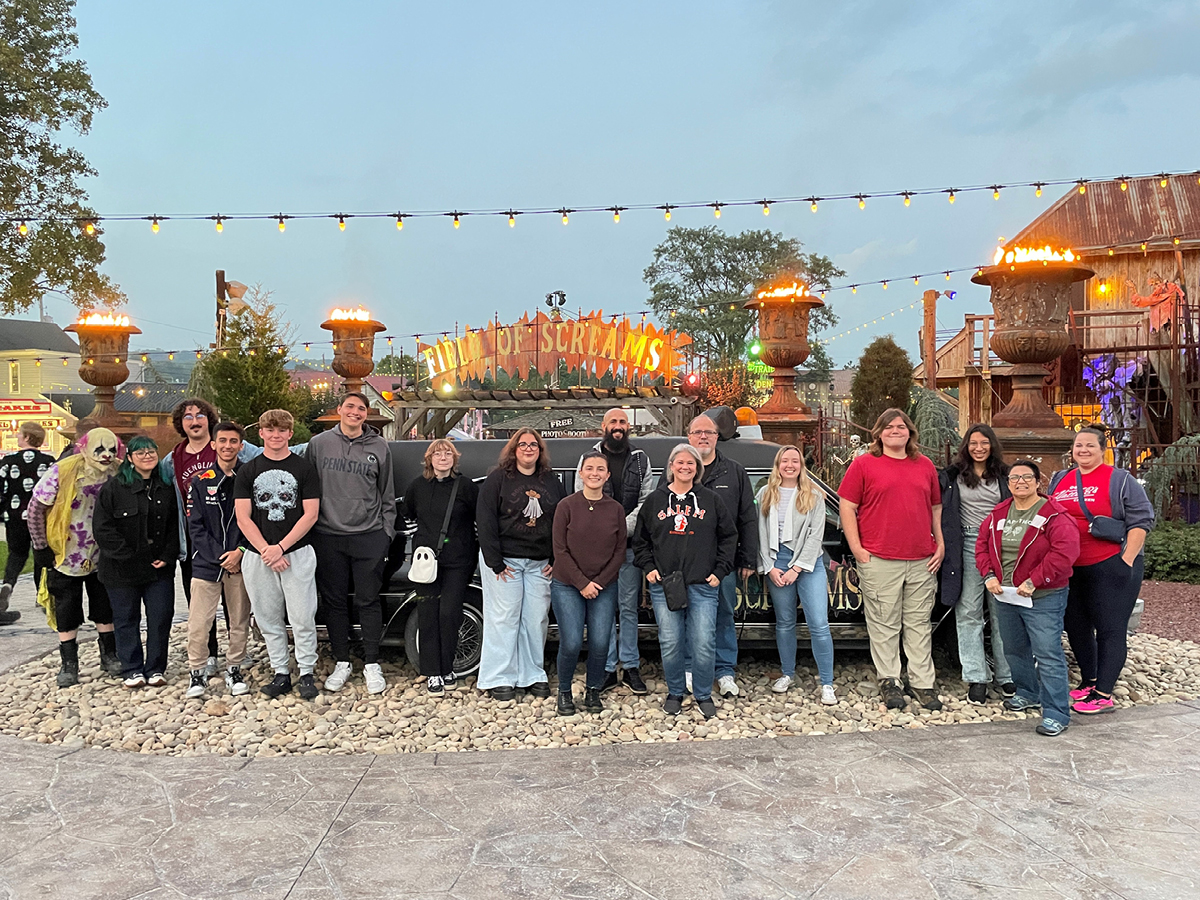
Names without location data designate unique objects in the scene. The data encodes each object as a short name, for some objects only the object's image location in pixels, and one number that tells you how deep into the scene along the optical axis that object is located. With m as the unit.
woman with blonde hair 5.16
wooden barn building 14.70
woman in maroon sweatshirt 4.91
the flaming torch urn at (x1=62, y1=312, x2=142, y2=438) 13.41
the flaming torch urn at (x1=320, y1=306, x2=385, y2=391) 11.38
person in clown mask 5.41
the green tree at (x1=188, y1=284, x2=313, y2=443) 17.64
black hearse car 5.47
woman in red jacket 4.59
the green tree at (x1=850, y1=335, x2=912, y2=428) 19.59
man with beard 5.30
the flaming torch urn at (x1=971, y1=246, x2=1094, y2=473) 7.99
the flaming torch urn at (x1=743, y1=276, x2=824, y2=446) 11.45
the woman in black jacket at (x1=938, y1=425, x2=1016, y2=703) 5.12
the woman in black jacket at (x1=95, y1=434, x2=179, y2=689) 5.27
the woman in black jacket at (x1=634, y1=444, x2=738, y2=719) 4.89
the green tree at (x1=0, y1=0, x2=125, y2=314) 19.48
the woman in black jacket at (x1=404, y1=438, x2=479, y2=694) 5.27
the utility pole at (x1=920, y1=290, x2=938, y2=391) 22.58
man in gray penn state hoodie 5.32
